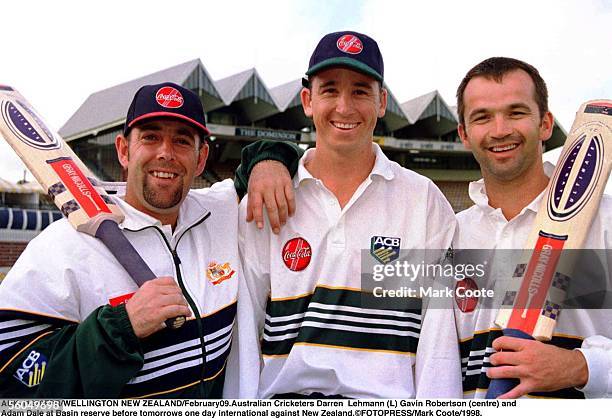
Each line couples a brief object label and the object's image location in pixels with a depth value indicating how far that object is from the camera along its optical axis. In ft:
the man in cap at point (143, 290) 6.10
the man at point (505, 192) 7.00
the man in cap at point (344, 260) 7.33
